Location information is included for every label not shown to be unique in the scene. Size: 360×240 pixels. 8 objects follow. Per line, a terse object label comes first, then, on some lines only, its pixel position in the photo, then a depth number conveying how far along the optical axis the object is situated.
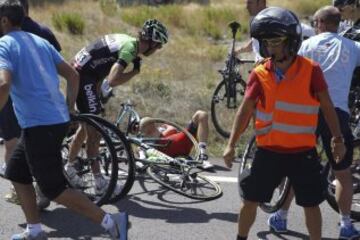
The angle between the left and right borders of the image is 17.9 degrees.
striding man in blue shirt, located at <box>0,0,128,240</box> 7.54
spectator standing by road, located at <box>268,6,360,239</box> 8.54
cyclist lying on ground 11.24
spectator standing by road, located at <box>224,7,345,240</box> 7.06
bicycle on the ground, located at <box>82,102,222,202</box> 9.99
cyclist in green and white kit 10.37
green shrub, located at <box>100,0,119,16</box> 41.09
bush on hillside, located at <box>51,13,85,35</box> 33.45
